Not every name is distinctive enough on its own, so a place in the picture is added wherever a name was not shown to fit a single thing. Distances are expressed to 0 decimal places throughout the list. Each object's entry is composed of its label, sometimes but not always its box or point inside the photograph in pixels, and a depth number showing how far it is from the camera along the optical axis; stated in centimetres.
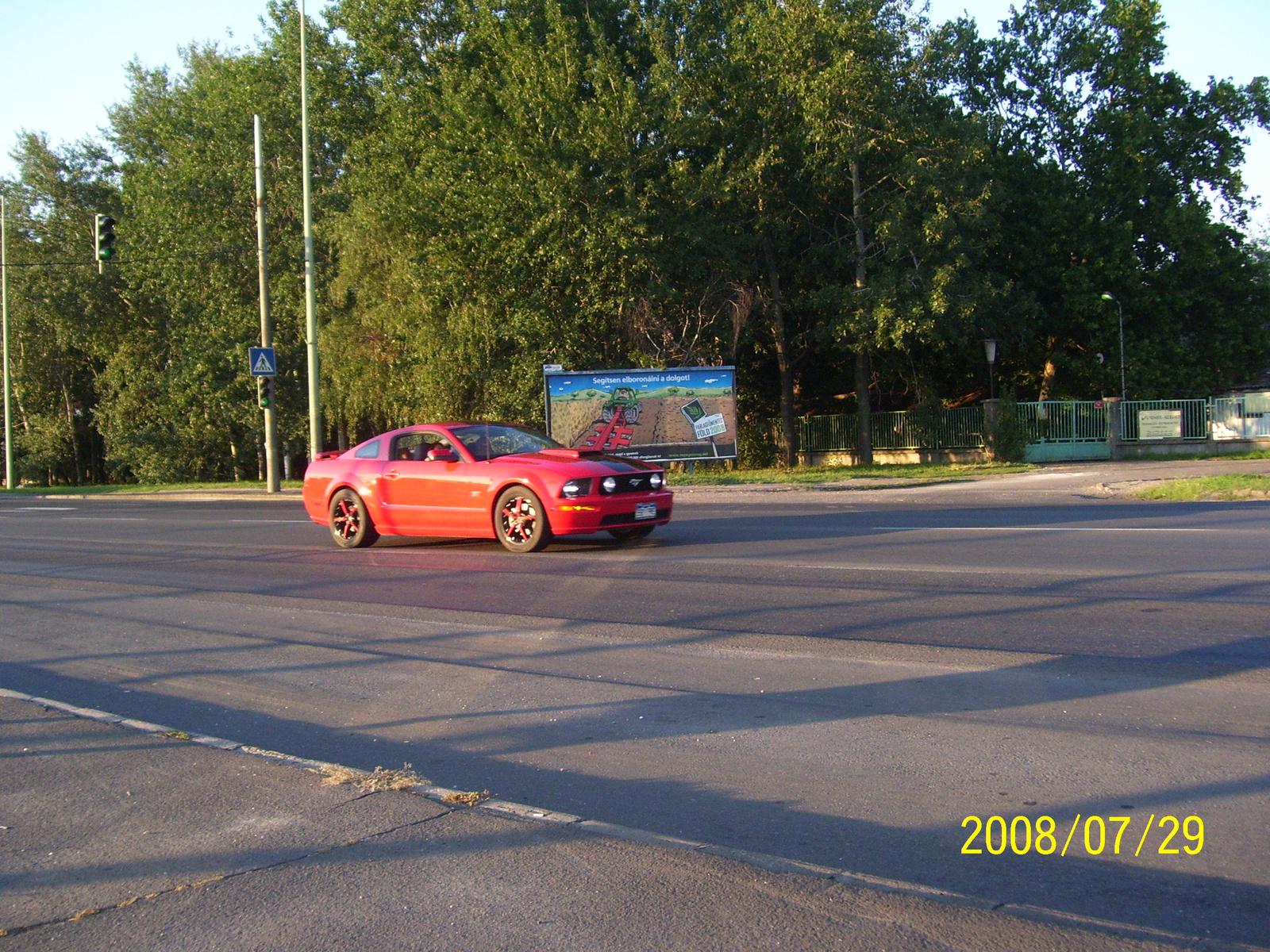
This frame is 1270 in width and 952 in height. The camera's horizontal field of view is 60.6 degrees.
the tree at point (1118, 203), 3731
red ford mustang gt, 1180
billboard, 2689
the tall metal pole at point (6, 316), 4334
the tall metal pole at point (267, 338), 2894
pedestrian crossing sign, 2795
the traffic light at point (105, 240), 2123
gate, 3353
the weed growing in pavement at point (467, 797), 451
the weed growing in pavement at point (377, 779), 472
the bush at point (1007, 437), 3272
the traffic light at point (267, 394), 2852
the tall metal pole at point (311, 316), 2741
